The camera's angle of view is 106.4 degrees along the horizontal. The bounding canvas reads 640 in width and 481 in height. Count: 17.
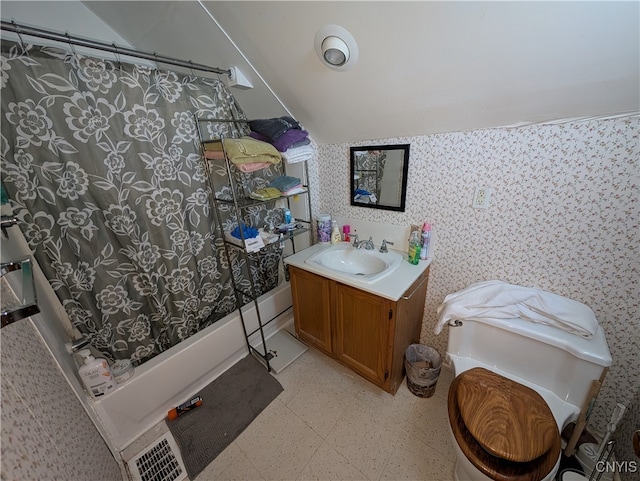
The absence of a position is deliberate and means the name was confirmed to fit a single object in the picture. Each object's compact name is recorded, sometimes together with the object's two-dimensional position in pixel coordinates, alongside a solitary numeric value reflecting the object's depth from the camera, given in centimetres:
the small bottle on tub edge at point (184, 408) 146
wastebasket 147
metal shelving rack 137
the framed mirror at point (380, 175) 151
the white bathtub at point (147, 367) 103
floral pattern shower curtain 95
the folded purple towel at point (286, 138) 144
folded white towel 149
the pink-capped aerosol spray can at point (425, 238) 148
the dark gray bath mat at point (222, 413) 132
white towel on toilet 107
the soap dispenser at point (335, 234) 183
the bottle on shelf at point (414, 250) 148
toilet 88
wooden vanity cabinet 131
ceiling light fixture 98
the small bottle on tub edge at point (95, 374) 115
